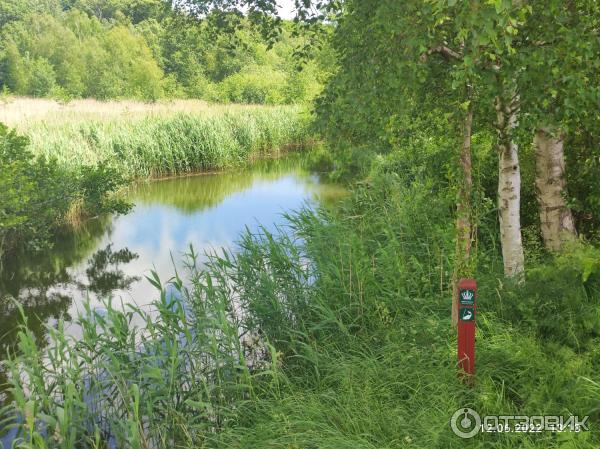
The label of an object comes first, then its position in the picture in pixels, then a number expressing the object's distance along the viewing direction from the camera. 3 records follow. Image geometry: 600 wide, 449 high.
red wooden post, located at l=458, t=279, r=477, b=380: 2.95
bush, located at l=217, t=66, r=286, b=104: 31.11
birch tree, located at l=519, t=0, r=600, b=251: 2.99
